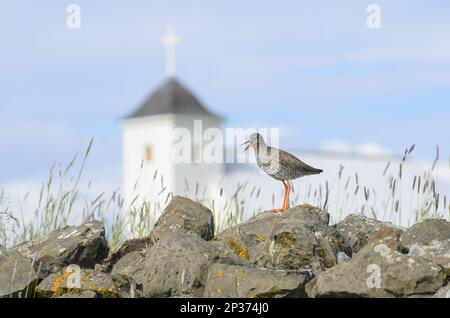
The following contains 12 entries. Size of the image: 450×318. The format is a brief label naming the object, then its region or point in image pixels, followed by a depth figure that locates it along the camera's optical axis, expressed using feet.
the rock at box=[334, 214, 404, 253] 52.75
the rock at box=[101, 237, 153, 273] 52.80
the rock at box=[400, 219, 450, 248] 48.85
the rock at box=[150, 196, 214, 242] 53.72
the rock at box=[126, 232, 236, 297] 43.55
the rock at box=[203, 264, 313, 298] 40.57
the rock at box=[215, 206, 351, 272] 45.78
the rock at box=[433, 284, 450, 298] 39.31
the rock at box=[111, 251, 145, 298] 44.39
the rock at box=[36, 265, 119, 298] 43.60
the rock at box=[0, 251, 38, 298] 45.39
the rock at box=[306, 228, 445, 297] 40.68
